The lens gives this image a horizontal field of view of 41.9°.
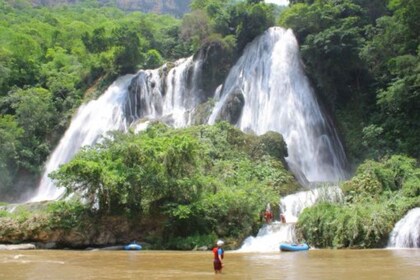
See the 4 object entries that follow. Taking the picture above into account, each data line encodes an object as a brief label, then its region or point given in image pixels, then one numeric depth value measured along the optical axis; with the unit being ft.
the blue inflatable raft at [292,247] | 60.34
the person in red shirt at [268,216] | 72.28
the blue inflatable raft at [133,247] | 66.28
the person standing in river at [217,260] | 40.24
